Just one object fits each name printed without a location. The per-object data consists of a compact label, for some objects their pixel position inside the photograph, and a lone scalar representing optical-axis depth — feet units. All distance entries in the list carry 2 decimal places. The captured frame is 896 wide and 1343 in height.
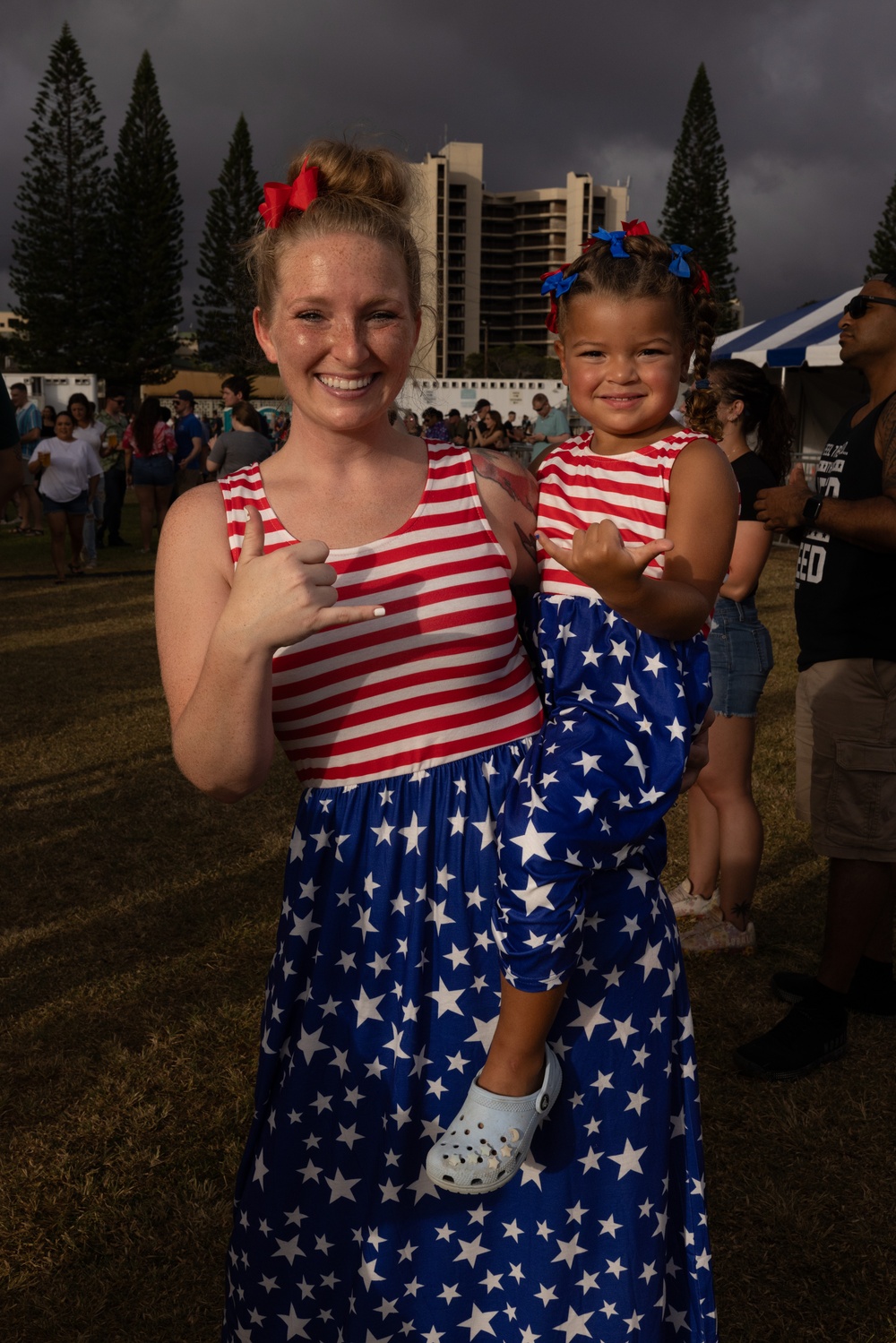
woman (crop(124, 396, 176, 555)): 41.86
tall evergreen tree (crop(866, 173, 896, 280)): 129.18
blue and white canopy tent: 46.65
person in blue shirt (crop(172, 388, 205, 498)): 48.37
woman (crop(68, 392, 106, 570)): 42.78
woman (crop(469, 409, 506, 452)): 52.39
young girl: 4.73
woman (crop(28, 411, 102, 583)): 38.65
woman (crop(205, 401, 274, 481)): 34.09
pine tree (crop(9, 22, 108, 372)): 137.59
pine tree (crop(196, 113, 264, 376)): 165.89
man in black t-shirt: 10.75
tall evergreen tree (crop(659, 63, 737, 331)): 151.12
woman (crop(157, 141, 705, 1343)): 4.99
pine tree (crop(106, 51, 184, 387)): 147.54
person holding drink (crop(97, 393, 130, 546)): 49.80
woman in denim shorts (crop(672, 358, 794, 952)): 12.62
